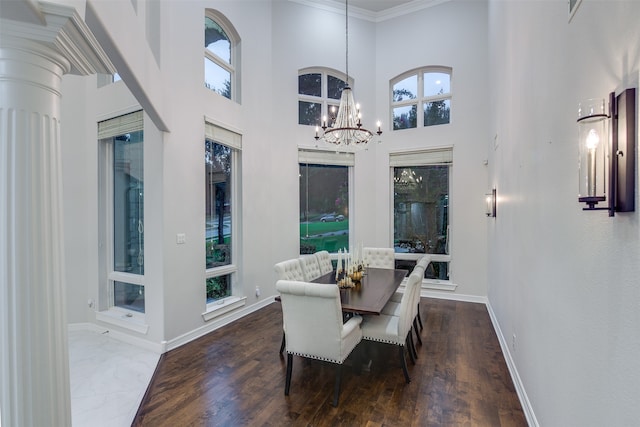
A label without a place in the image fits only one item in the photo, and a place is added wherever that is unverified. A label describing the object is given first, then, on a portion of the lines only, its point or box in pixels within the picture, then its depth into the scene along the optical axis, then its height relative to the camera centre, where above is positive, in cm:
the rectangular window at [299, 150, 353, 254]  600 +16
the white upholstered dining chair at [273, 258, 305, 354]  352 -74
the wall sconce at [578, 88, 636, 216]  104 +19
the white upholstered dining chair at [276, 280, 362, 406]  252 -99
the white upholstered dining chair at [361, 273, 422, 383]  293 -118
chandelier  400 +110
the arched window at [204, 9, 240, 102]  430 +225
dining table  288 -92
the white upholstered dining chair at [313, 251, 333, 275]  462 -82
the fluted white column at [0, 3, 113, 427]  114 -2
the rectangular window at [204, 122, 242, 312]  430 -4
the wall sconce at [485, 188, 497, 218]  447 +6
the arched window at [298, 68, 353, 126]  597 +228
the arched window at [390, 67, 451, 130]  583 +212
